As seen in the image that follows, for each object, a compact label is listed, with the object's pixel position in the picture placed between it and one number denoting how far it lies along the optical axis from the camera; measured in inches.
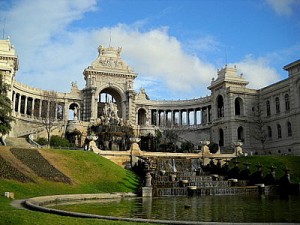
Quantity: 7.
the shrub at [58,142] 2440.8
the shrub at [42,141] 2469.2
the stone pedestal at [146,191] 1364.4
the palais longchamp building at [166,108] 2955.2
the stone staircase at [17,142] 2159.2
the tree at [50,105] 3238.2
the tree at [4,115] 1803.9
